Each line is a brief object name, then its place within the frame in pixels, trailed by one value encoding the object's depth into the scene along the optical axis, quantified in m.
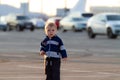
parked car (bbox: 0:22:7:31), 61.17
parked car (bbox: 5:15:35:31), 57.94
